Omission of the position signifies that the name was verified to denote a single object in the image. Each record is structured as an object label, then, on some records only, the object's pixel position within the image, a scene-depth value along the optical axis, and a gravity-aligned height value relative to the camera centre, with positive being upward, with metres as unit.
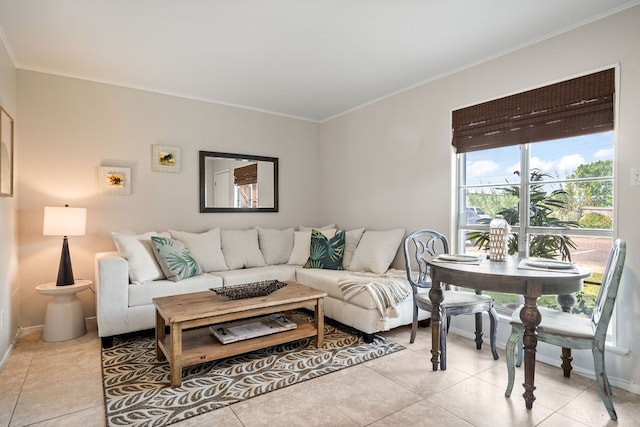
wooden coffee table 2.20 -0.75
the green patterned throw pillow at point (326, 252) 3.88 -0.47
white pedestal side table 2.97 -0.91
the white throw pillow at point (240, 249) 3.95 -0.46
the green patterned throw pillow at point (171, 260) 3.22 -0.47
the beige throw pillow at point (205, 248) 3.68 -0.42
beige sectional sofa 2.88 -0.60
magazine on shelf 2.52 -0.91
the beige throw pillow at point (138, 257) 3.07 -0.44
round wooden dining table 1.91 -0.41
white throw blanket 2.92 -0.68
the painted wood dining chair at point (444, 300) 2.52 -0.67
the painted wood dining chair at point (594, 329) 1.83 -0.66
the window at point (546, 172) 2.43 +0.31
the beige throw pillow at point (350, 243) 3.95 -0.38
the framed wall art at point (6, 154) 2.59 +0.42
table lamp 2.97 -0.15
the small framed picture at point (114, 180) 3.57 +0.29
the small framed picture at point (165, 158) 3.87 +0.58
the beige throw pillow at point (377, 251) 3.62 -0.43
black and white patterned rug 1.96 -1.11
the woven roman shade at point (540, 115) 2.37 +0.75
